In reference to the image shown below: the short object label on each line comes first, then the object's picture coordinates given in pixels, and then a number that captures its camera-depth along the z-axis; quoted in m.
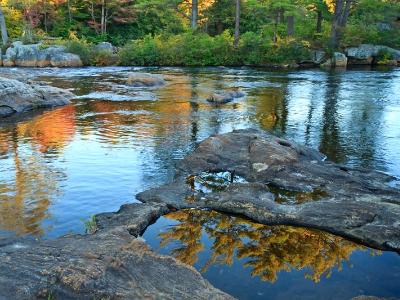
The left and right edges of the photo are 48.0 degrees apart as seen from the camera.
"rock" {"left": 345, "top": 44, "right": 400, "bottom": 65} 36.41
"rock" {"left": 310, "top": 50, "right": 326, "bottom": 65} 36.36
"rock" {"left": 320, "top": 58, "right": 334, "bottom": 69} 35.62
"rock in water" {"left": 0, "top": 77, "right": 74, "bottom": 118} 17.88
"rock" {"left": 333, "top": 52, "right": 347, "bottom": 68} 35.59
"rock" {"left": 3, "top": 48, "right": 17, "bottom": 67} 35.88
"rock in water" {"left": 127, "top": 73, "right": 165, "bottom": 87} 25.58
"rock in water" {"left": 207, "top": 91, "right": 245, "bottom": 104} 20.05
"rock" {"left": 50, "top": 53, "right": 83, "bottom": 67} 36.12
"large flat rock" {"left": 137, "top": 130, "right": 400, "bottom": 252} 7.26
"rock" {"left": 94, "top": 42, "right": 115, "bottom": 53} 38.33
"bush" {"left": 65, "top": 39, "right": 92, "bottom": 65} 37.06
